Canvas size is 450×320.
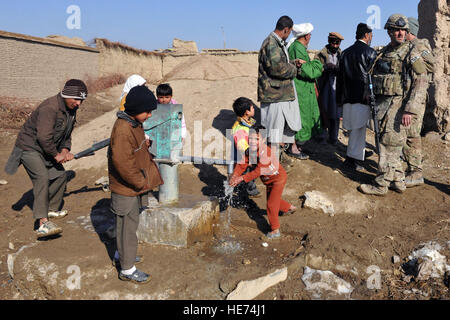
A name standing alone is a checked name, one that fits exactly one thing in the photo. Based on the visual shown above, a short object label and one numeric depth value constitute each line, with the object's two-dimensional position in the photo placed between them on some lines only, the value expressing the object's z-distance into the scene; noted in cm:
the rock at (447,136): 584
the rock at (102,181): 496
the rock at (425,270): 272
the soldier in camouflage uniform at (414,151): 416
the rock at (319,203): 396
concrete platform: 315
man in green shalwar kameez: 464
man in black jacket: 448
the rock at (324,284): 262
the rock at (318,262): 299
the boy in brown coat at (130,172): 246
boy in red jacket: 332
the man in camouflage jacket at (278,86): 417
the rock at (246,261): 299
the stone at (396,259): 302
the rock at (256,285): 250
